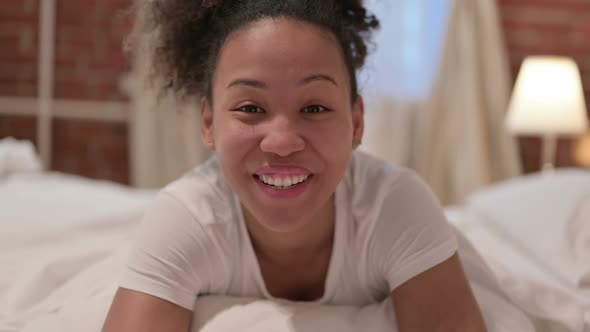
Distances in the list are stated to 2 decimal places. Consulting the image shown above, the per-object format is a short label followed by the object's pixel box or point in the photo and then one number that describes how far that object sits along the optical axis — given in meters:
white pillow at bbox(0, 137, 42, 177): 2.00
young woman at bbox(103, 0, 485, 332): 0.85
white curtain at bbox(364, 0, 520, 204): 2.75
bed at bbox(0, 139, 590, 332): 0.92
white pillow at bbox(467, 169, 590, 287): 1.35
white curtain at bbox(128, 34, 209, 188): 2.94
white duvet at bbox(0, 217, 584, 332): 0.89
